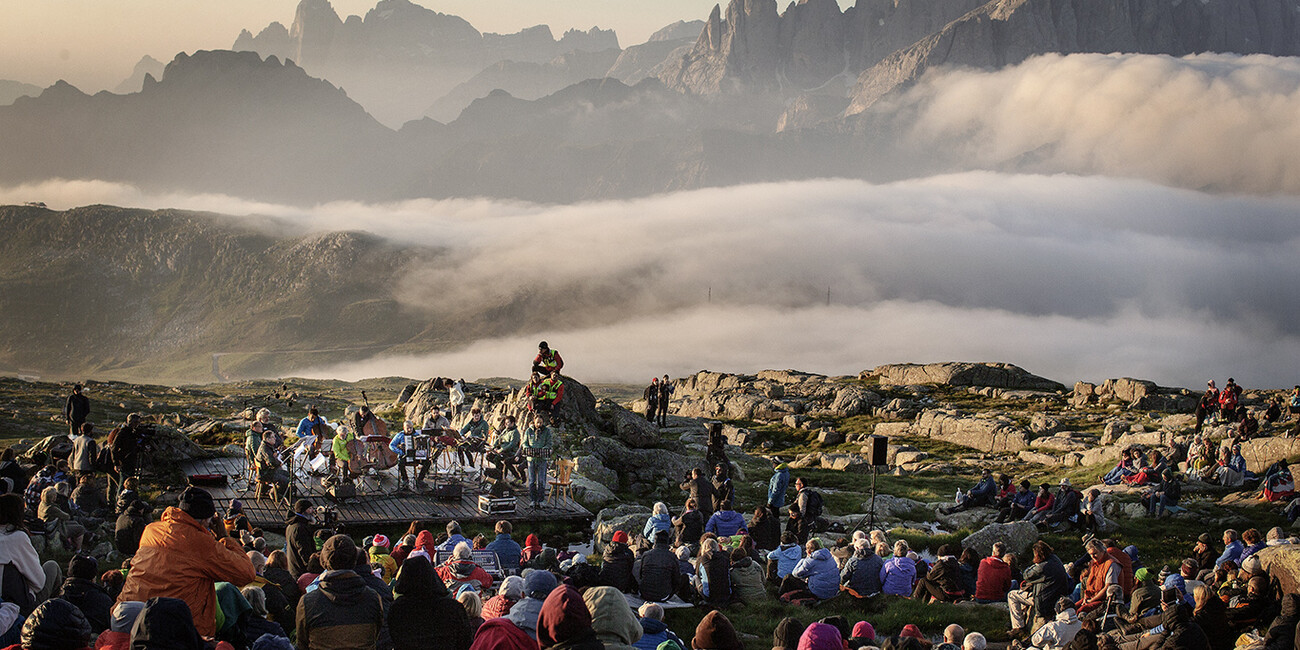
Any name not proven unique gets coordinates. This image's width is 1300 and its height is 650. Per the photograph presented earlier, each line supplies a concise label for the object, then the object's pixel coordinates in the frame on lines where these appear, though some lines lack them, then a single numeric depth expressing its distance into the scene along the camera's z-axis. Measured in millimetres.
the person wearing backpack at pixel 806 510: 24438
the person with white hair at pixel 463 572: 16469
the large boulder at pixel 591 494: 30141
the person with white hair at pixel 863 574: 19250
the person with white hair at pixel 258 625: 12211
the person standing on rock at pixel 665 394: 51238
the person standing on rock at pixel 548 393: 34125
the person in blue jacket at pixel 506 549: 18578
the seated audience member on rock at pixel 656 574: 17906
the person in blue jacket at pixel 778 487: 26484
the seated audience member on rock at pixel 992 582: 19875
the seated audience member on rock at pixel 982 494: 31031
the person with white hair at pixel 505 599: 12406
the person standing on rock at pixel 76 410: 29125
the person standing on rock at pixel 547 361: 33000
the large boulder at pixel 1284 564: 17867
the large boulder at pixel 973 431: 57906
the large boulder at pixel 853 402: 76562
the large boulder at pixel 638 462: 36625
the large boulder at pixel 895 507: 31906
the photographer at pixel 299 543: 16672
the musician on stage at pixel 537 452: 26625
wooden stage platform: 24219
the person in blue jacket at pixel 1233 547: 20691
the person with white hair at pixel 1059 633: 15672
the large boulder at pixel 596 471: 34219
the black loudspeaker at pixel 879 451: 27953
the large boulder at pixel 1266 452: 36531
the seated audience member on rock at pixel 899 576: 19547
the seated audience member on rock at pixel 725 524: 22734
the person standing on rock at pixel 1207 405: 44688
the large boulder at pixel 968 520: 29405
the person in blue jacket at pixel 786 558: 20000
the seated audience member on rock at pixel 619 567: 17719
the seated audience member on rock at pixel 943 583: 19531
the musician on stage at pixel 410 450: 27359
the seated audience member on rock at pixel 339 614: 10938
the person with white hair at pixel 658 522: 20875
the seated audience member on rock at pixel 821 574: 18891
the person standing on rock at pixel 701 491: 24375
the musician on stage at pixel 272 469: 24875
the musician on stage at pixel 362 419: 27406
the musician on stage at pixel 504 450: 28109
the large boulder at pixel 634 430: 40625
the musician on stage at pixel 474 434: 28578
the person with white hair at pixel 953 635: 14312
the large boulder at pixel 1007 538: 24047
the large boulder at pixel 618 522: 23964
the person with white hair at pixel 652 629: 12695
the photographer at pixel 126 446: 23688
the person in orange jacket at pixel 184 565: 11367
